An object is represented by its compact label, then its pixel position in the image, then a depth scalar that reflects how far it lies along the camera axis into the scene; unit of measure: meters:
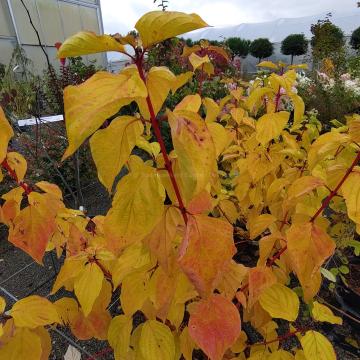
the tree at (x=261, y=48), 19.09
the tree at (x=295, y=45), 17.33
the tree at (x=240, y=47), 19.38
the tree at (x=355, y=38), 14.66
